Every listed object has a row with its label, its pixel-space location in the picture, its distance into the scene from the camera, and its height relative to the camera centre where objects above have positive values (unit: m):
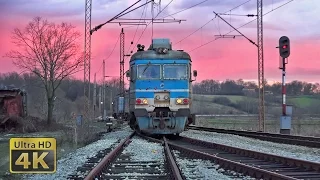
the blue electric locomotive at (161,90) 23.91 +0.39
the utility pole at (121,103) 42.07 -0.52
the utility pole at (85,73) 32.78 +1.73
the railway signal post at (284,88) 28.03 +0.56
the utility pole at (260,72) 35.12 +1.94
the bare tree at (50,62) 49.56 +3.78
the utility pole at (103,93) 83.71 +0.88
